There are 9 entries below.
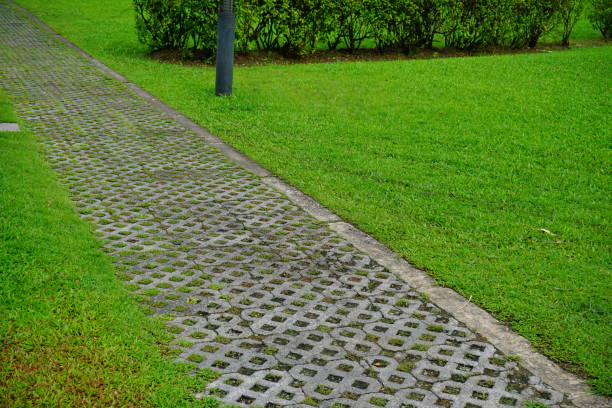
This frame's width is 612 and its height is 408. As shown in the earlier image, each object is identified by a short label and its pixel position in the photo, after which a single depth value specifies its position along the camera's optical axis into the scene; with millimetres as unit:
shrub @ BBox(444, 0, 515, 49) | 16359
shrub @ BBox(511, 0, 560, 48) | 17000
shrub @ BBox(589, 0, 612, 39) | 18719
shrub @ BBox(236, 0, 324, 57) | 14625
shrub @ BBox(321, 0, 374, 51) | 15391
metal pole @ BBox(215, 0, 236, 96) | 10828
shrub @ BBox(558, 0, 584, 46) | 17391
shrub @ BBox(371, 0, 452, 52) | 15805
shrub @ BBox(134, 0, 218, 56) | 14180
